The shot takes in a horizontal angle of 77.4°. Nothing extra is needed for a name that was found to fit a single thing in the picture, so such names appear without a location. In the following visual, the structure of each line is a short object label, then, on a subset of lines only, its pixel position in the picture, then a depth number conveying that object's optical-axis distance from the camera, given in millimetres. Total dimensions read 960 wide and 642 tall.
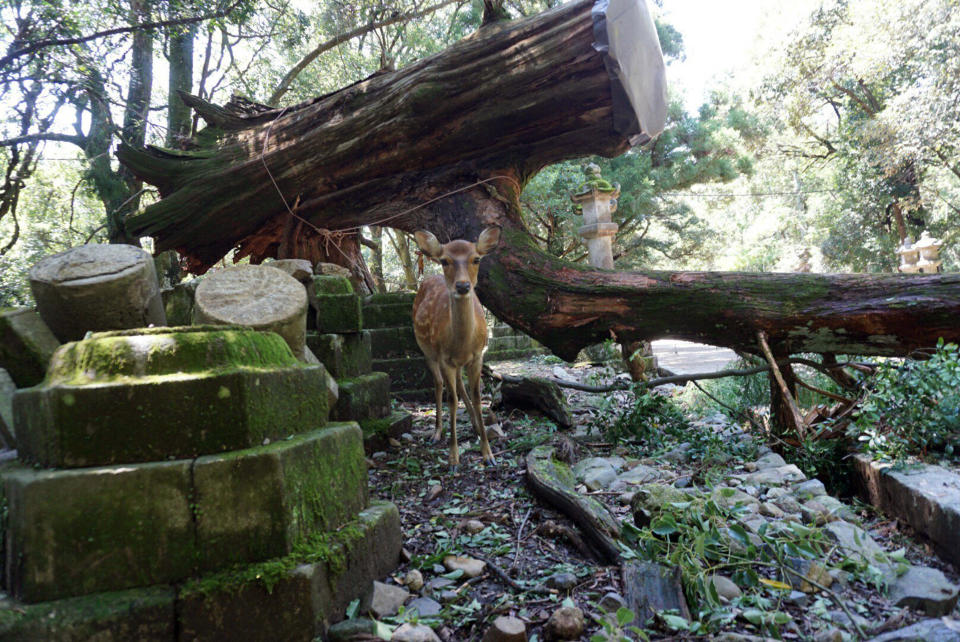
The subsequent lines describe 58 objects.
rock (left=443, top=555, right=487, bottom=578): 2545
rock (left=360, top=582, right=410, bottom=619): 2240
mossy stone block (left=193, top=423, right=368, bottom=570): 2006
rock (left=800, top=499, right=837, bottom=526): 2898
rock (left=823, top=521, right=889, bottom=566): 2457
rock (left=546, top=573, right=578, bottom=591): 2373
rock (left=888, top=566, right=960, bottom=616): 2168
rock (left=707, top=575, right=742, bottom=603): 2266
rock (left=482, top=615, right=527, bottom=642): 1954
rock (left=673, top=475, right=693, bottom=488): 3544
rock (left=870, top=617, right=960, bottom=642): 1932
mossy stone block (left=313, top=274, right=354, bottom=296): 4670
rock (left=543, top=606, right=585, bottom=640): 2023
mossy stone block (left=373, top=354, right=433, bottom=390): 6754
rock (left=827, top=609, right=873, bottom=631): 2057
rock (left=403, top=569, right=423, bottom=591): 2432
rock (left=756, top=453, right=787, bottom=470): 3910
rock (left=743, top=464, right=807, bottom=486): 3578
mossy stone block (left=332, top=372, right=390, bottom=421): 4531
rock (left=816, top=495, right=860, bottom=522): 3013
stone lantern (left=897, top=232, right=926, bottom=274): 14508
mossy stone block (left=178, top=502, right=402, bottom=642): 1918
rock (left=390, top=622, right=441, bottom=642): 2014
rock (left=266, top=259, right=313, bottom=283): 4414
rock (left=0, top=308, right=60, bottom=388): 3119
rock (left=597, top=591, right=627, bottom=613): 2199
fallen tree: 4211
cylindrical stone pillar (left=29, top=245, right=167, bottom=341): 3098
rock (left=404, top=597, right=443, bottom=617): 2244
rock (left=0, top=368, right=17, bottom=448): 2744
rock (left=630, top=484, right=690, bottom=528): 2840
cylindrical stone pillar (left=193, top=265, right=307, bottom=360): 3229
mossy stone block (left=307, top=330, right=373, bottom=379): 4477
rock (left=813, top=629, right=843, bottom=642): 1955
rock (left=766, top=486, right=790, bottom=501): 3287
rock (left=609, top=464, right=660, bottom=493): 3578
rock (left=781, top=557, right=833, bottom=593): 2324
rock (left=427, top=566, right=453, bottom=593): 2439
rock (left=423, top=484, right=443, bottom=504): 3545
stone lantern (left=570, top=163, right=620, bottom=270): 10250
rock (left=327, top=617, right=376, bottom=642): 2020
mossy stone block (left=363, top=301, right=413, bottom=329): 6887
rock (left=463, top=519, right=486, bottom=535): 3004
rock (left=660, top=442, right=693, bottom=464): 4184
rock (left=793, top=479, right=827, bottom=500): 3336
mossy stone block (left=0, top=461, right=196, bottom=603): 1888
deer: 4109
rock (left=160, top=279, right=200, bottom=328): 4148
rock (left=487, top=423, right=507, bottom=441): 4980
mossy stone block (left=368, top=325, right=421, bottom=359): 6789
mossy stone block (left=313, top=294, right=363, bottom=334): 4582
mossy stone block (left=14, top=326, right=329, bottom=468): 1993
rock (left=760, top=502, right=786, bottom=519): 3006
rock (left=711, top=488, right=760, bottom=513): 2951
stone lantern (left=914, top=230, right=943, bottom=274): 13898
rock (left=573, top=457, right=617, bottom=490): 3650
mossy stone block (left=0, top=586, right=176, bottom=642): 1790
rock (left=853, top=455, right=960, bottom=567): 2596
